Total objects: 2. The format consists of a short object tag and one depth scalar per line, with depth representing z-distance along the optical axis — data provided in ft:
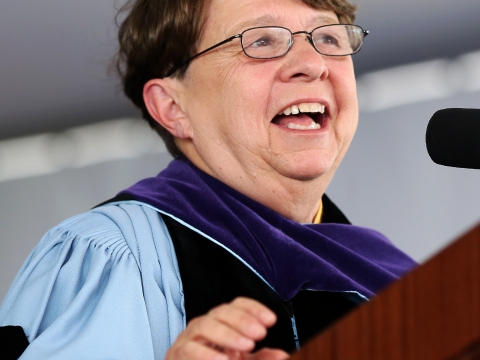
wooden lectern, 3.67
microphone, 6.16
